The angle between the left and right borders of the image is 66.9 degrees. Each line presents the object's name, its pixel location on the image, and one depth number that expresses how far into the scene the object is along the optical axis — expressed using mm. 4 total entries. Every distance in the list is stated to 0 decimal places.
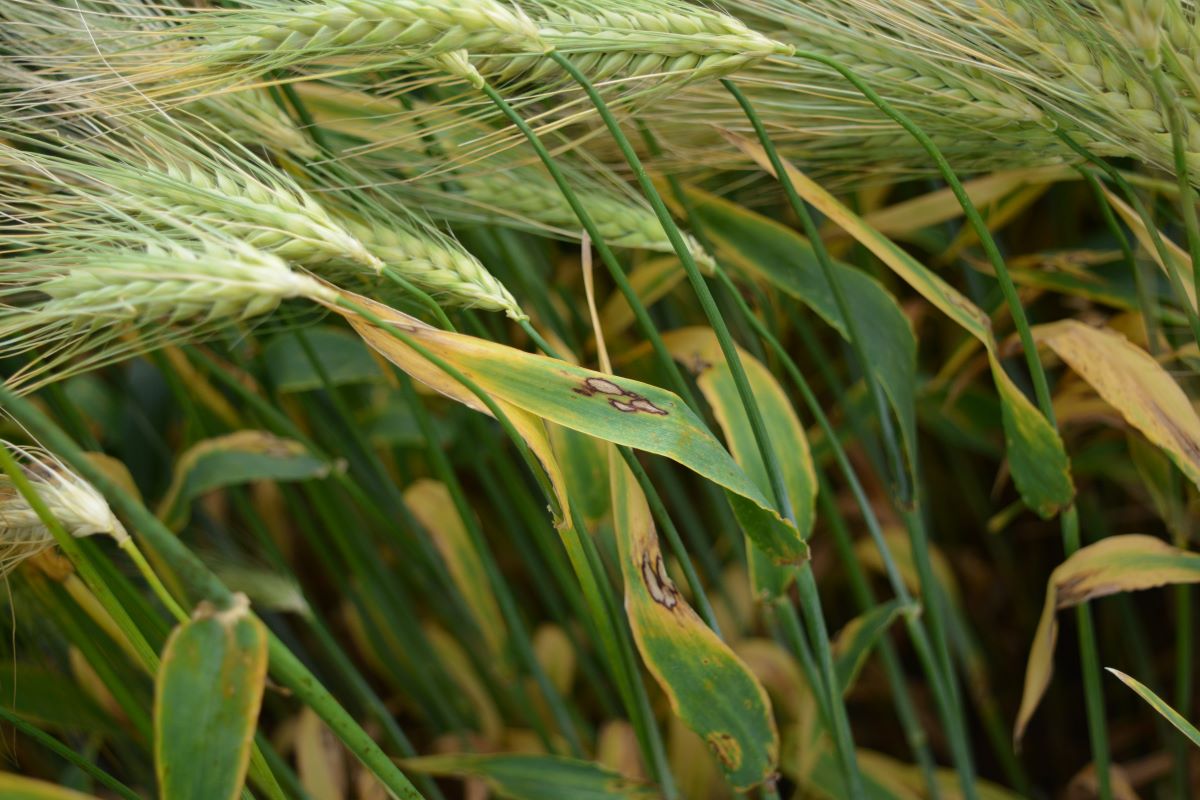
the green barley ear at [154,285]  394
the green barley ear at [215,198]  460
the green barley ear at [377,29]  469
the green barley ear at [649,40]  511
